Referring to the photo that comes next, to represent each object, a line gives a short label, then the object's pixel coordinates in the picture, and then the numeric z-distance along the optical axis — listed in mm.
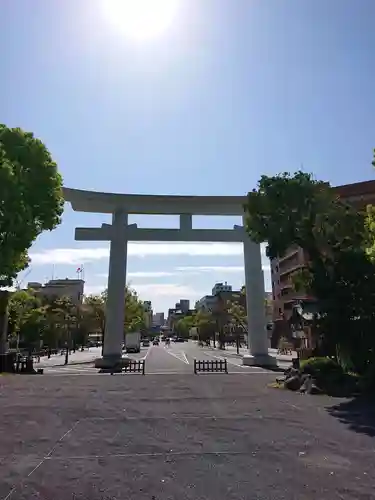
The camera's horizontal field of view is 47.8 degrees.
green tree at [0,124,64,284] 16562
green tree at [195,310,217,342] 84450
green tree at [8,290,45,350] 41612
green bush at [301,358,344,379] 16719
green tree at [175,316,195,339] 129800
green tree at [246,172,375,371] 15273
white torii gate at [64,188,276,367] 28891
